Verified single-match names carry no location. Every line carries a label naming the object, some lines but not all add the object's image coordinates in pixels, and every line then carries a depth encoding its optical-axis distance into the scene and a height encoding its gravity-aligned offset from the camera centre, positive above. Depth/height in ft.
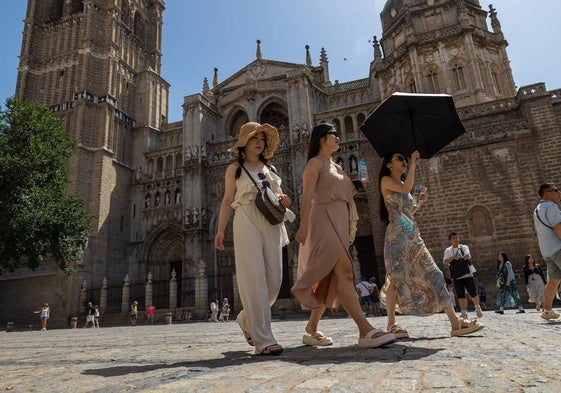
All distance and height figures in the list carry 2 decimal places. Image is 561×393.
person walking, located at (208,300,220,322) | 53.52 -1.71
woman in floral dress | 12.33 +0.75
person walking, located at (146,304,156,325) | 60.29 -1.53
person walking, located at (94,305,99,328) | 58.70 -1.31
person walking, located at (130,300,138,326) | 56.85 -1.16
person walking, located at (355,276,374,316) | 44.32 -0.57
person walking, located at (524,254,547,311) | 27.04 -0.32
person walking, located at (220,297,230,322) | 55.83 -1.76
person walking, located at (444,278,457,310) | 39.42 -0.27
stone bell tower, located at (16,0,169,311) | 76.43 +46.94
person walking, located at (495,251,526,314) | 30.17 -0.54
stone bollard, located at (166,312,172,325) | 53.72 -2.11
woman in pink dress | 10.68 +1.45
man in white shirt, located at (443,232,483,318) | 21.95 +0.85
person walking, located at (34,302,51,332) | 56.16 -0.44
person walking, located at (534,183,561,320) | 16.39 +1.87
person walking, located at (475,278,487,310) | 41.07 -1.49
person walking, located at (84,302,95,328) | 57.35 -0.98
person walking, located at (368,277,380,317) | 46.70 -1.52
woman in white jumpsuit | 10.46 +1.81
